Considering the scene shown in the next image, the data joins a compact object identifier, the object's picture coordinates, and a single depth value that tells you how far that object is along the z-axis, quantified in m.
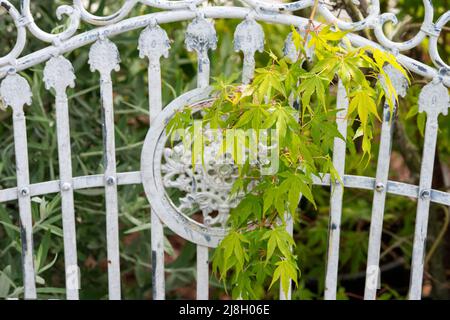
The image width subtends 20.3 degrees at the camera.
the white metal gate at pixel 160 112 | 1.75
